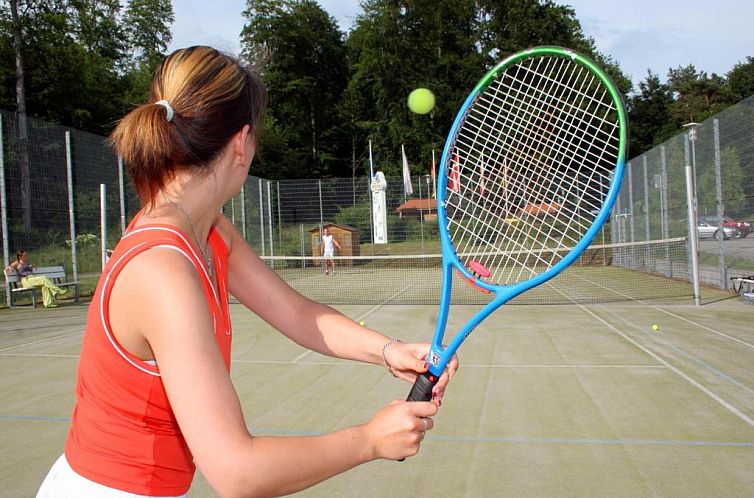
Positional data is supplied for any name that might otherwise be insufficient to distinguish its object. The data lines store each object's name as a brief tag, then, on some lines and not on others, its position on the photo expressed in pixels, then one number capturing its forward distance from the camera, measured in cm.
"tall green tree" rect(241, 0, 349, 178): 4122
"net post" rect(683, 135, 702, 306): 915
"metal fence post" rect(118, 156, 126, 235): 1309
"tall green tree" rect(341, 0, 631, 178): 3409
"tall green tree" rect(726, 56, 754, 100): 5072
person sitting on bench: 1092
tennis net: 1130
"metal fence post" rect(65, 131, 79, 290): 1199
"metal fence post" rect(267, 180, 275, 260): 1997
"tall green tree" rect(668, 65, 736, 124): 4994
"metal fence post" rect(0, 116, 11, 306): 1062
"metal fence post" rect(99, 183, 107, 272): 1089
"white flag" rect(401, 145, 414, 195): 1970
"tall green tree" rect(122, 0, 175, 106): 4619
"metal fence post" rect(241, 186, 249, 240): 1809
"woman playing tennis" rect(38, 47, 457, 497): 101
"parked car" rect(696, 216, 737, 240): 1012
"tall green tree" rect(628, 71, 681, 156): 4606
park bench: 1097
